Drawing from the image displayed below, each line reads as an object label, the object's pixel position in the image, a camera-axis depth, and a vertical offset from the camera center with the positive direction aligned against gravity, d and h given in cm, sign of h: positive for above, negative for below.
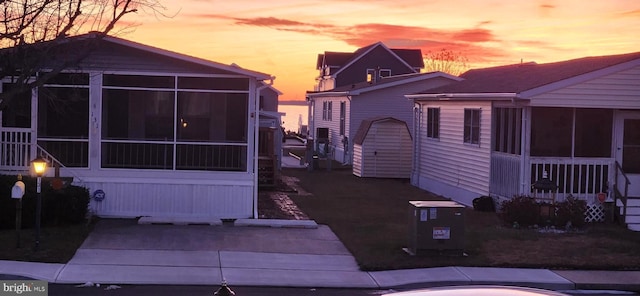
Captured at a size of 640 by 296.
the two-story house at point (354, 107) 3538 +93
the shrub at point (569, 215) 1695 -184
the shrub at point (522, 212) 1695 -180
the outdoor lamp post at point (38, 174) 1270 -97
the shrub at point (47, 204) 1466 -169
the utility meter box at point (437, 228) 1348 -175
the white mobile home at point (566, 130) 1781 +3
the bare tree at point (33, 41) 1403 +144
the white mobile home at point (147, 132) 1709 -28
